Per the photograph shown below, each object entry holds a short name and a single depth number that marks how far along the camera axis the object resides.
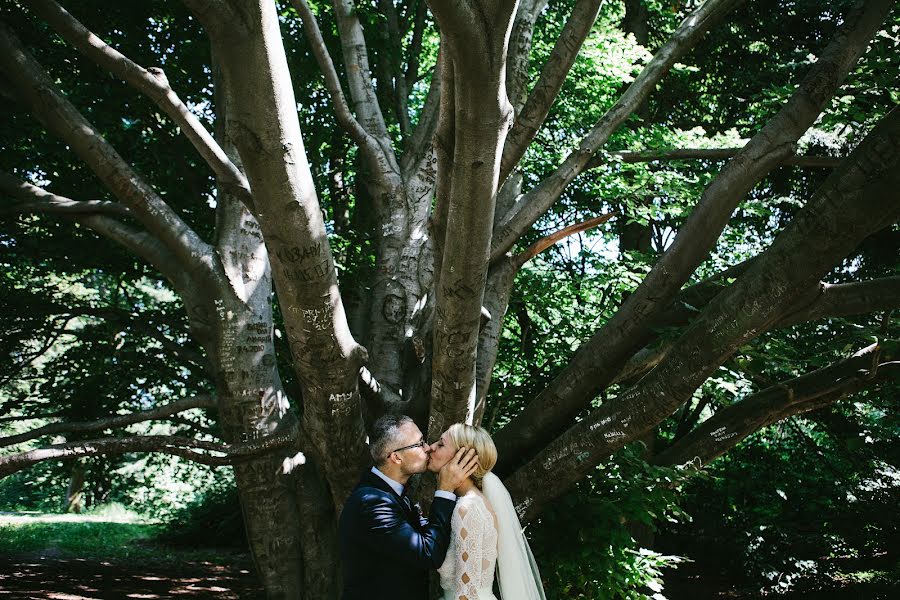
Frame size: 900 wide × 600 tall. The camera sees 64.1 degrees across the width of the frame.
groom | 3.37
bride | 3.52
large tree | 3.45
